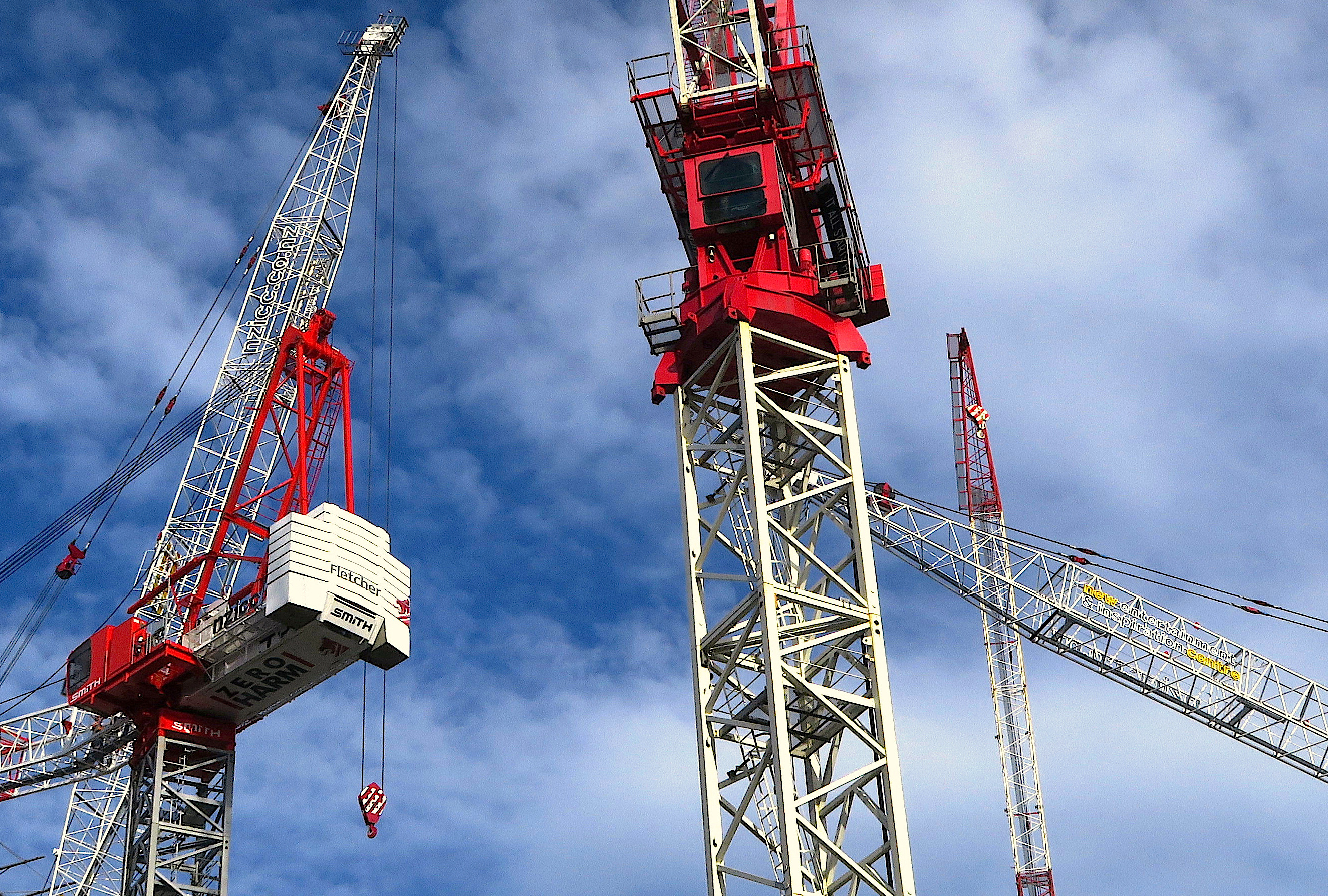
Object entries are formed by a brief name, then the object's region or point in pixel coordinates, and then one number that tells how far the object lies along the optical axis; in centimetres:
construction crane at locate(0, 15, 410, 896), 7106
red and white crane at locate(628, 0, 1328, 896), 3688
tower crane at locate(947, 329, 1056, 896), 10081
